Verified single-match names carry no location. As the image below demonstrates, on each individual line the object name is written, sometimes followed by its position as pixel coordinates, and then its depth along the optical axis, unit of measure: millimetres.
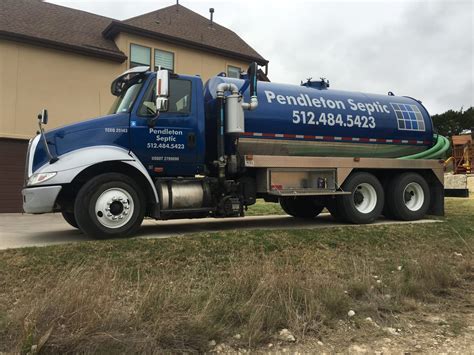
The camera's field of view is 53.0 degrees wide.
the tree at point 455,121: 64588
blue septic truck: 7922
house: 16734
